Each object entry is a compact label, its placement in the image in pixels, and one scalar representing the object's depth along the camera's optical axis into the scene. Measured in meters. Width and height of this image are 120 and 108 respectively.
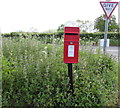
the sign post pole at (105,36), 5.40
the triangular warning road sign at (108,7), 5.21
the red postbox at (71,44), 3.06
